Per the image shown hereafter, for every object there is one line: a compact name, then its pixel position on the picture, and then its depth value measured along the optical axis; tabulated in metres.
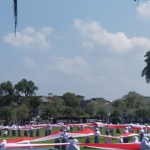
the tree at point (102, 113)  93.97
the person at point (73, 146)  19.64
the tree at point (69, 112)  94.69
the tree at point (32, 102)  106.01
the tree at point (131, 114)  102.88
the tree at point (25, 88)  110.06
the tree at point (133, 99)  128.32
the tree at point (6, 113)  75.88
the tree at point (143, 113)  96.81
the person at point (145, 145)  16.06
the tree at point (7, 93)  108.06
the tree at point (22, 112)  90.80
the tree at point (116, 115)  84.44
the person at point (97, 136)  32.95
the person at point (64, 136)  28.16
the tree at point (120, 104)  119.19
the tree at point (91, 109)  116.06
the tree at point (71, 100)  118.72
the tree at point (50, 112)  86.12
